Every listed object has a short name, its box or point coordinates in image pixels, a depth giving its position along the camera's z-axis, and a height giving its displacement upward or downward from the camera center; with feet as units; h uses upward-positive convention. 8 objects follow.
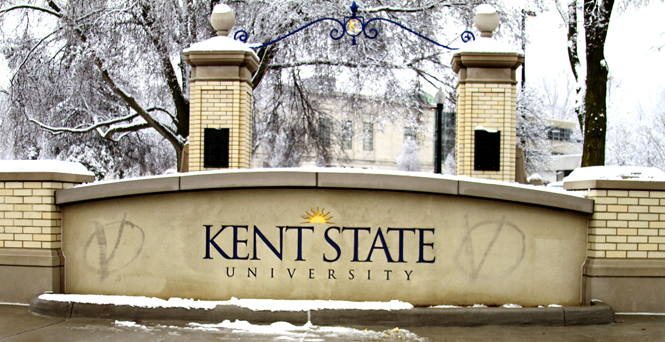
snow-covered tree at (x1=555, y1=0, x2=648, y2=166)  38.55 +7.83
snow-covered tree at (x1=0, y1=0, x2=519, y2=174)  44.09 +9.92
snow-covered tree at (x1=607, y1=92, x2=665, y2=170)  106.52 +7.22
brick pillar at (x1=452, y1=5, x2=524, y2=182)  26.81 +3.30
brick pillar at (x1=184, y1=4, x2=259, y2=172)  27.71 +3.56
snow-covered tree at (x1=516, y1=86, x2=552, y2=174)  68.08 +5.98
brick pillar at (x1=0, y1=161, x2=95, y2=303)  19.40 -2.49
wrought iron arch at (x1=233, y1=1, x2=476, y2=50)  28.98 +7.67
